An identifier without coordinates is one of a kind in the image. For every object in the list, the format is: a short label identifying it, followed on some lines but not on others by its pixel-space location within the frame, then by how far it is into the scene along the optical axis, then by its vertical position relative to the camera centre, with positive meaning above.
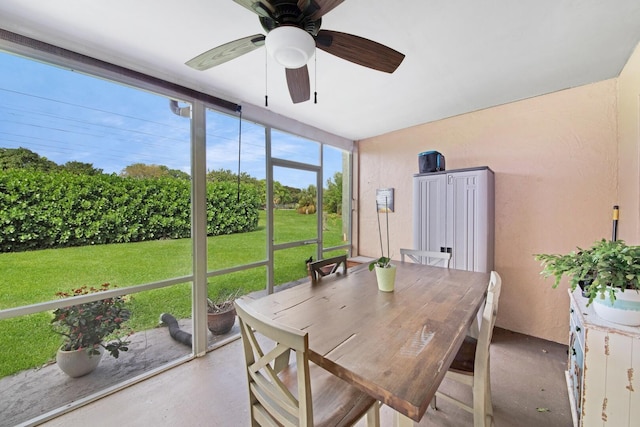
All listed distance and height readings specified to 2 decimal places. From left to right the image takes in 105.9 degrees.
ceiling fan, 1.09 +0.88
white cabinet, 2.51 -0.08
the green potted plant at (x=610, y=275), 1.11 -0.32
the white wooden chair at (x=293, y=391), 0.84 -0.83
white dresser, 1.13 -0.81
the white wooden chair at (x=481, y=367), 1.16 -0.88
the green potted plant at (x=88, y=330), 1.76 -0.93
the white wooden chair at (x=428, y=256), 2.34 -0.49
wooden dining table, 0.80 -0.56
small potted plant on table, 1.58 -0.43
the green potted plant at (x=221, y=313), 2.49 -1.09
